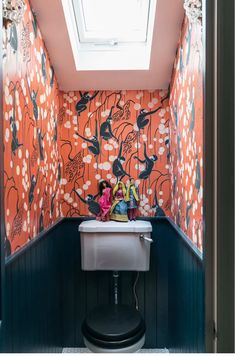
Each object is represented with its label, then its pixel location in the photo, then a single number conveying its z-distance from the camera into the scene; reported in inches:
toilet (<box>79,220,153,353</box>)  78.4
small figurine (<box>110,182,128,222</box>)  84.7
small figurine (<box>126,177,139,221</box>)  86.2
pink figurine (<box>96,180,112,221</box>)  85.4
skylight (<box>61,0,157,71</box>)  75.4
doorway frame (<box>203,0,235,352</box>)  21.8
